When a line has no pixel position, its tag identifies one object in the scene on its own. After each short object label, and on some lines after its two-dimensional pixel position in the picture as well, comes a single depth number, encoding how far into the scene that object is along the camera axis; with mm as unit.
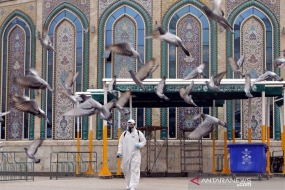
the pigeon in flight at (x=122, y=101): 20703
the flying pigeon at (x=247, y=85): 21631
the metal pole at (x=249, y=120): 23564
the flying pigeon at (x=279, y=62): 21931
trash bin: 20938
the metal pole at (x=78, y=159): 25855
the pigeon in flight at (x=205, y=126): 21188
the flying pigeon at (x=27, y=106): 19234
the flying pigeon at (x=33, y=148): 20866
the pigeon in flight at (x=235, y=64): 22977
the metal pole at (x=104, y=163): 22422
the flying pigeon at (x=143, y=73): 20531
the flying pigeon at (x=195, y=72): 21661
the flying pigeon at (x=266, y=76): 22219
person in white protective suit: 17328
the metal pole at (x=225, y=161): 24581
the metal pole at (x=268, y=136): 22219
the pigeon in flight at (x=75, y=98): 23942
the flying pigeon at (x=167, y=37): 18656
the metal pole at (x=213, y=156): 24906
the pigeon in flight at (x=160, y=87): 21820
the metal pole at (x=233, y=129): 25484
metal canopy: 22375
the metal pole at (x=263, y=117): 21895
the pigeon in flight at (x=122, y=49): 19631
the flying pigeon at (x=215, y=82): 21264
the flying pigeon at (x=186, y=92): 21544
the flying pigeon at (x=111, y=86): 22078
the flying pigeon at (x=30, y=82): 20000
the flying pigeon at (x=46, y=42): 21188
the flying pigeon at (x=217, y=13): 16422
